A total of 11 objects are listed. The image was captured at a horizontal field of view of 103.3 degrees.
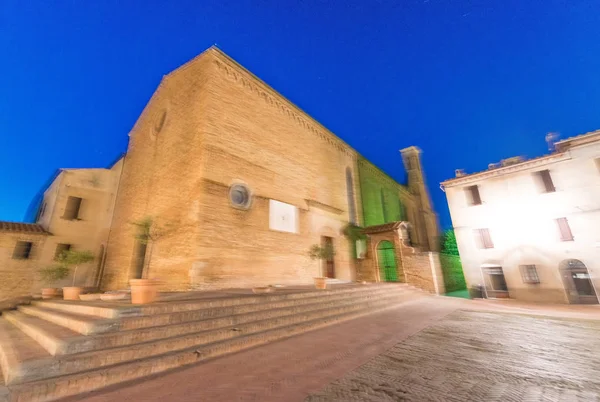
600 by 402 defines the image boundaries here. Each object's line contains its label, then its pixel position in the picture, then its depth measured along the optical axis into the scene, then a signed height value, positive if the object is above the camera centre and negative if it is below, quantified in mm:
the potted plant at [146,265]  4426 +484
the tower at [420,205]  28297 +7663
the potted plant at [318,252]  11391 +895
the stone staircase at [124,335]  2543 -849
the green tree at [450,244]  21548 +1983
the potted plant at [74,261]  6496 +623
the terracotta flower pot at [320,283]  8626 -405
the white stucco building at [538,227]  11883 +1947
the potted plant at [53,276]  7281 +169
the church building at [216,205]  8602 +3273
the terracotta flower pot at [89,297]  5879 -404
